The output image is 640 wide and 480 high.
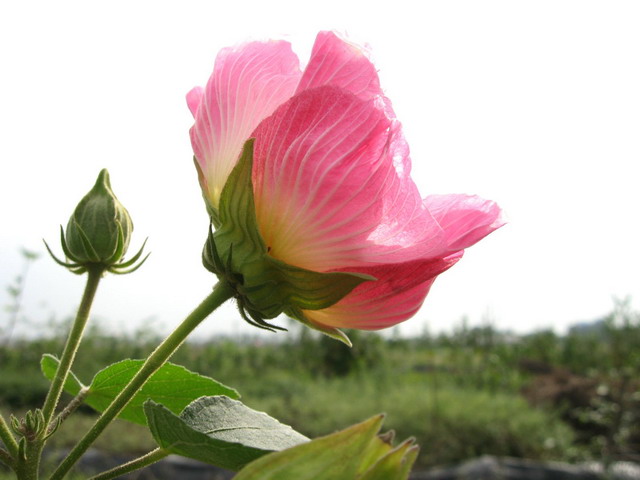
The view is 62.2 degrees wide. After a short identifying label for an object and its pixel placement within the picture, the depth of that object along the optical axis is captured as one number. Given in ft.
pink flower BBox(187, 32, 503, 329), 0.45
